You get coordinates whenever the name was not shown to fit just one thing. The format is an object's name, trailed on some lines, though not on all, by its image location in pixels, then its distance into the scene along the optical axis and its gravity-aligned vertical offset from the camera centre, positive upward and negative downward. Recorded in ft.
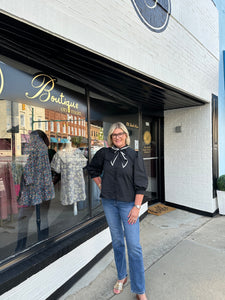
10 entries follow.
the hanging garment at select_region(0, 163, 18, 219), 7.95 -1.71
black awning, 6.25 +3.40
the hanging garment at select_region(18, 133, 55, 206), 8.39 -1.14
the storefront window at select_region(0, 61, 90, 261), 7.93 -0.29
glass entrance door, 17.79 -0.48
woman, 6.78 -1.57
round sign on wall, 9.98 +6.87
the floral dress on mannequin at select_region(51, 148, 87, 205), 10.16 -1.24
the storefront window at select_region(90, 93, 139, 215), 11.50 +1.85
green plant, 15.75 -2.74
